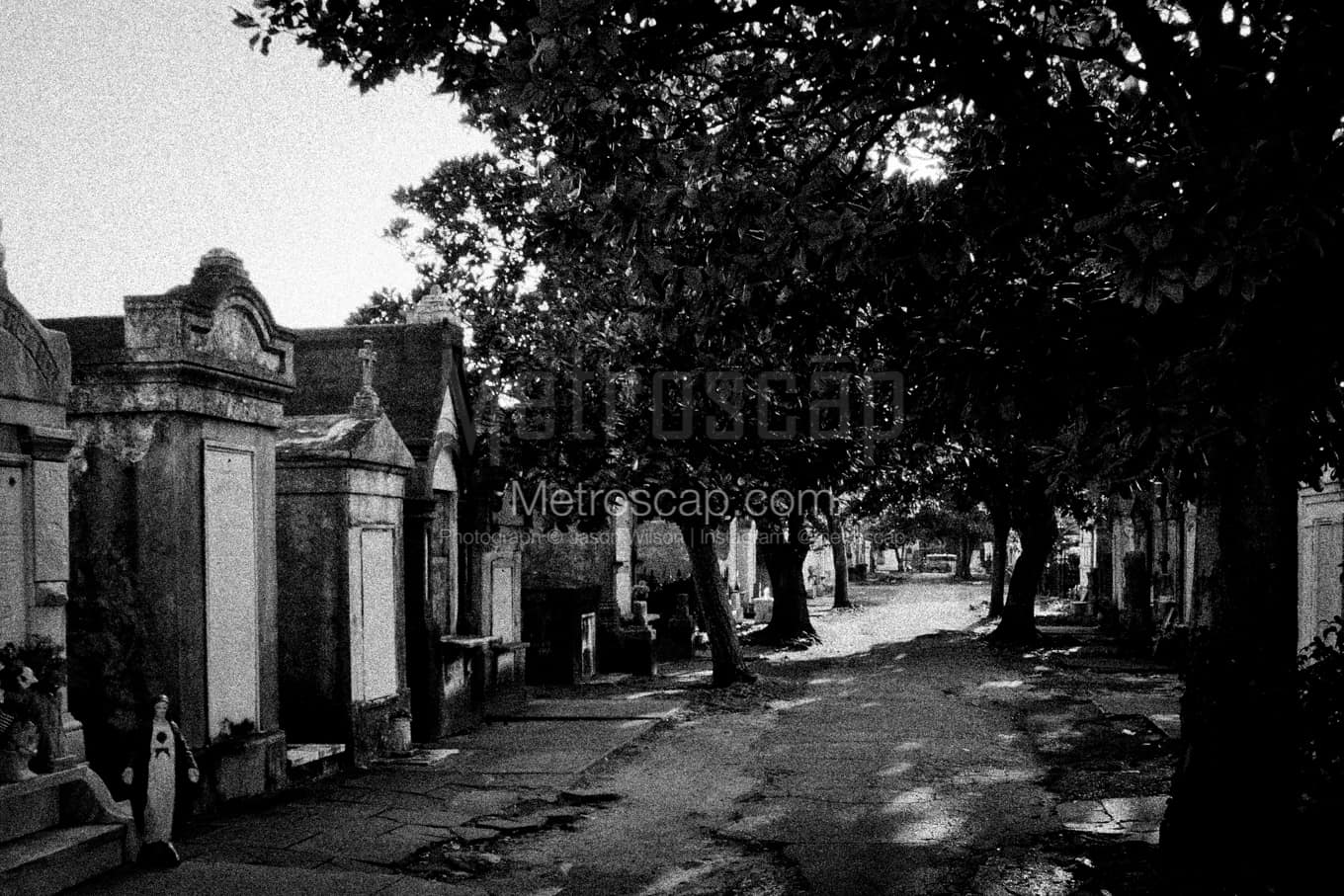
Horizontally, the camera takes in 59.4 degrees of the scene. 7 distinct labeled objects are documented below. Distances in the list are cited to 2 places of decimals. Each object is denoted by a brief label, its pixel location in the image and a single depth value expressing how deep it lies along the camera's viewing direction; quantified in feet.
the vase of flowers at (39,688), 22.67
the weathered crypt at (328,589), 37.24
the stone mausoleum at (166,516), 29.55
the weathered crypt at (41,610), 22.66
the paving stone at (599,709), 49.24
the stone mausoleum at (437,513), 43.52
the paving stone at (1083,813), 29.25
